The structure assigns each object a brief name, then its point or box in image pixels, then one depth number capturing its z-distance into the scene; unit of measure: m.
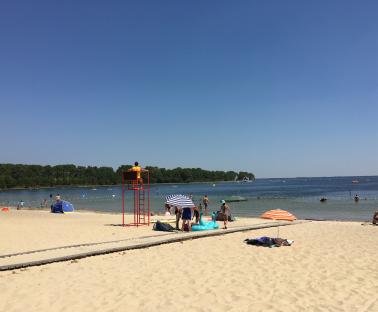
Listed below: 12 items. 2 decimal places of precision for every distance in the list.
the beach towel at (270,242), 13.57
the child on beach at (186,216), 17.17
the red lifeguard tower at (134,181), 19.27
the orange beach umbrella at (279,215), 24.23
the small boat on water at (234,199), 54.76
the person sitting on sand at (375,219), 22.52
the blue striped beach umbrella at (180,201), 17.46
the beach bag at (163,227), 17.59
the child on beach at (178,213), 18.25
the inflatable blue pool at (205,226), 17.77
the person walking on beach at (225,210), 18.27
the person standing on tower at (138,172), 19.19
